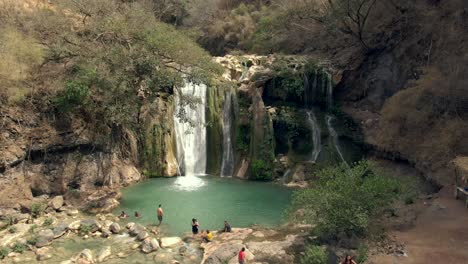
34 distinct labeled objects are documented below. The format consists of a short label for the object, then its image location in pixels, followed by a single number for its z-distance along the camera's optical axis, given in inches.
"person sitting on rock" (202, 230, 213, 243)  719.1
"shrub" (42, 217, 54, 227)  785.4
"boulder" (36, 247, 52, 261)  669.3
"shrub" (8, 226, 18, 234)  753.4
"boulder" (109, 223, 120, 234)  767.2
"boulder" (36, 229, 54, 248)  710.6
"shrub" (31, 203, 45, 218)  822.5
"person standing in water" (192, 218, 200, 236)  751.3
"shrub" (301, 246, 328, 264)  547.5
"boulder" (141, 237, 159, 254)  690.8
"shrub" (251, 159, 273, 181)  1123.3
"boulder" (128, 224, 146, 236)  751.7
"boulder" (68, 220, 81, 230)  774.5
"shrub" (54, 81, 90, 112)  952.9
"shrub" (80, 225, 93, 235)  763.4
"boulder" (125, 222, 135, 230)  776.9
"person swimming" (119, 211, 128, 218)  841.5
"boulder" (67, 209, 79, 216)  843.0
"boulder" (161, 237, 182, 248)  711.1
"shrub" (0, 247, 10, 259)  673.0
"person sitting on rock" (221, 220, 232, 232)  754.8
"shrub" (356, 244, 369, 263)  575.8
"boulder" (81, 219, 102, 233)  771.7
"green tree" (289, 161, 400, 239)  617.3
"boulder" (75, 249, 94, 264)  652.9
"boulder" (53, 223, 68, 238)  747.4
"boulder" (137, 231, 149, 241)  731.2
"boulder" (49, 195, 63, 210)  858.1
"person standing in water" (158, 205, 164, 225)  802.8
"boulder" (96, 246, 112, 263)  667.3
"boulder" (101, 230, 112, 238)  752.3
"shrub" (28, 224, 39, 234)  755.9
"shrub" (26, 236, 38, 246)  709.3
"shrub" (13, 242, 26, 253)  688.4
